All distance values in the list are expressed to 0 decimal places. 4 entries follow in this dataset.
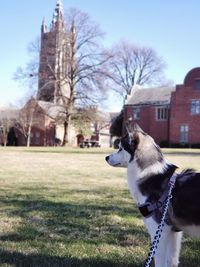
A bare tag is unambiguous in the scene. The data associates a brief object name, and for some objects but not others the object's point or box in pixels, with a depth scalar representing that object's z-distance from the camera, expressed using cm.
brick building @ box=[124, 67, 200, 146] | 4109
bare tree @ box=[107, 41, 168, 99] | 5224
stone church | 3696
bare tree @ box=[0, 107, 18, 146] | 4999
